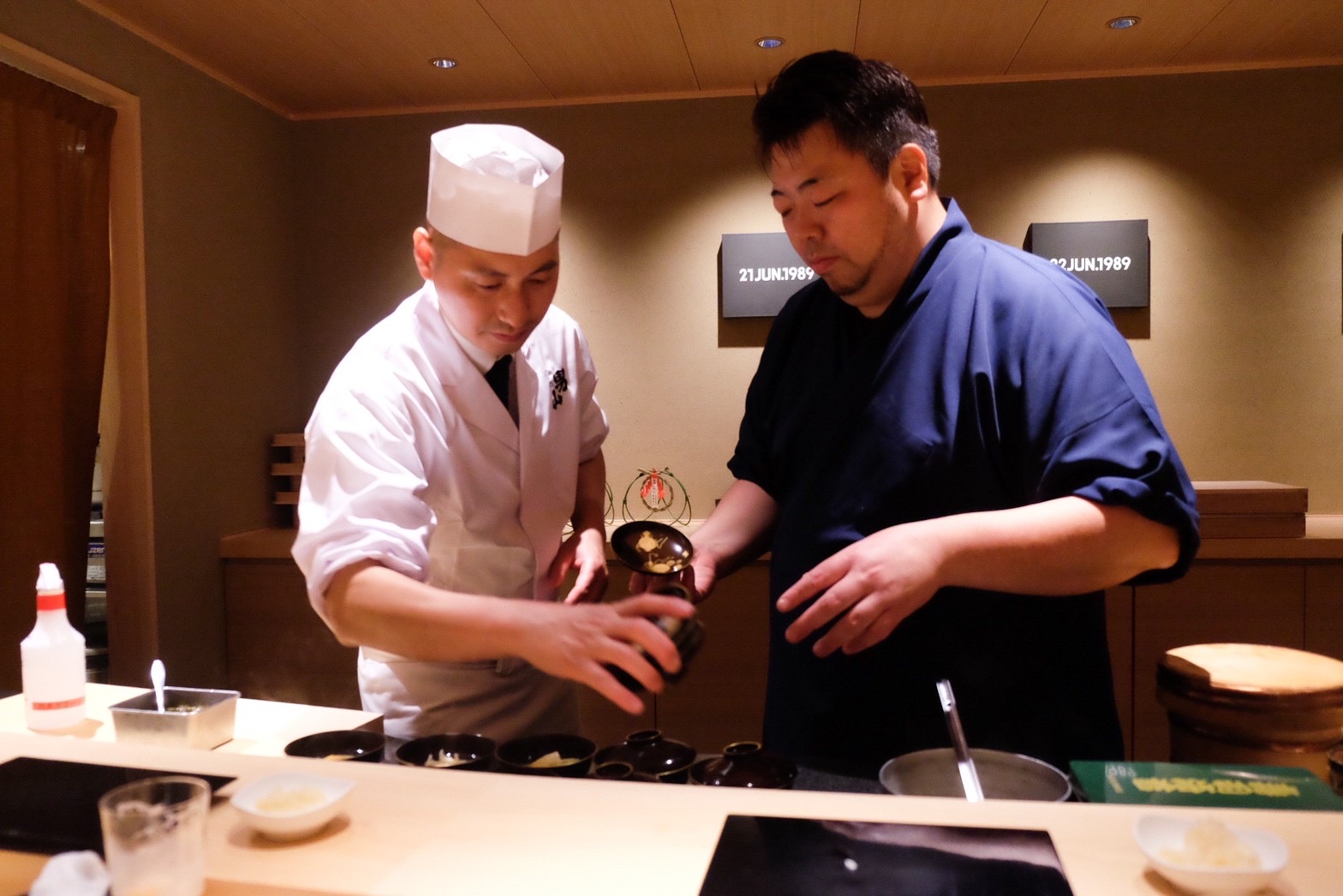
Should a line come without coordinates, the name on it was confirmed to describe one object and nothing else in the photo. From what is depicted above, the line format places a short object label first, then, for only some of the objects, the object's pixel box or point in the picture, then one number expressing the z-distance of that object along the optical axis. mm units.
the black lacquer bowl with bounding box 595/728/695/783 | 1216
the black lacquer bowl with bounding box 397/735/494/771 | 1281
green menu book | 1021
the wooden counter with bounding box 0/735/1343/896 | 875
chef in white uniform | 1195
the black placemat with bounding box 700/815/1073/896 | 849
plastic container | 1548
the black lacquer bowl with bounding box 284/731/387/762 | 1344
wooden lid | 1172
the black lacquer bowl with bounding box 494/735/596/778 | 1215
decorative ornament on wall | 3816
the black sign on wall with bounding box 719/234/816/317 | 3689
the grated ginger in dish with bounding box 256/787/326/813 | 974
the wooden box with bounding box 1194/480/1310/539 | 3059
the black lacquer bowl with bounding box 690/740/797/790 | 1179
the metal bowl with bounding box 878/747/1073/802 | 1136
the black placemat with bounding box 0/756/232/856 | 960
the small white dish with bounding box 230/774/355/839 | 944
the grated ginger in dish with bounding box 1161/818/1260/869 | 832
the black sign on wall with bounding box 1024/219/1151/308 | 3545
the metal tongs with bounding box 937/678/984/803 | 1076
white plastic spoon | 1521
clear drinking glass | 820
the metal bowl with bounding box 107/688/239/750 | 1470
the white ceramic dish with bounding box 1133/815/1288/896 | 804
